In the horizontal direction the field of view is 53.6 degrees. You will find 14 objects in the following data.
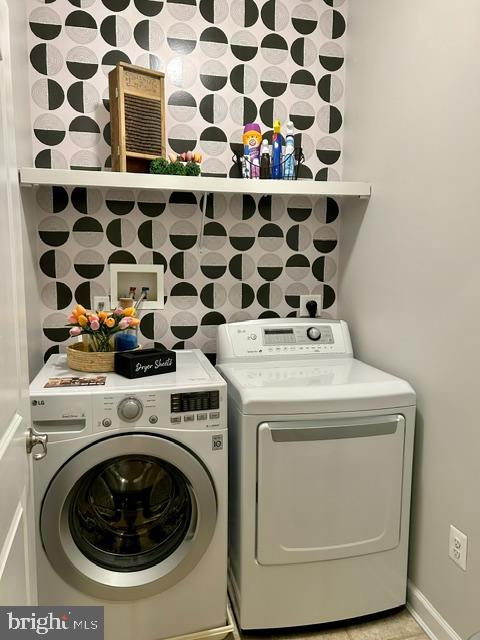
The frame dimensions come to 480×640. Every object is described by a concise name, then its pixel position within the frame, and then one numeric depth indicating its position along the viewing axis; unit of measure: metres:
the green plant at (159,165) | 1.96
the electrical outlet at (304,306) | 2.48
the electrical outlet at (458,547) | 1.58
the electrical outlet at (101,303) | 2.22
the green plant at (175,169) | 1.97
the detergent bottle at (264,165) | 2.14
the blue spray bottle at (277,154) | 2.14
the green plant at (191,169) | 1.99
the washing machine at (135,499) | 1.56
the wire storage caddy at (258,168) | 2.15
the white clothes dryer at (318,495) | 1.68
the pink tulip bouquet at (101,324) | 1.83
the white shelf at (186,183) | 1.85
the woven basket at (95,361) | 1.83
